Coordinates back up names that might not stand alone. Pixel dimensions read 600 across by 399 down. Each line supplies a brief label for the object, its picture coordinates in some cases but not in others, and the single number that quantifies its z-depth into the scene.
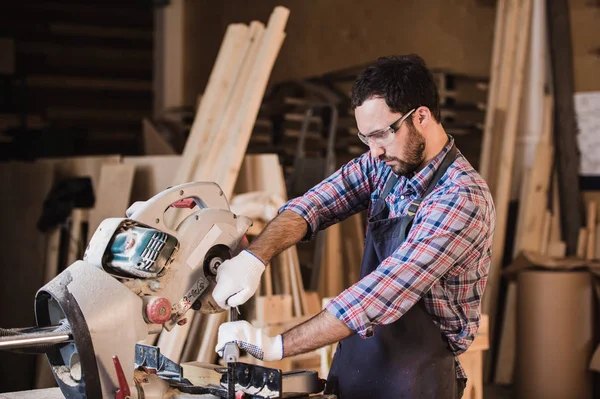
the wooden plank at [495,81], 5.34
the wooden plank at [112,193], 5.01
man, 2.09
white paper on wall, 5.23
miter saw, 1.92
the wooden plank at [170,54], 8.29
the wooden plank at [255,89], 4.39
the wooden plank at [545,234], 5.25
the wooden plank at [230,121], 4.47
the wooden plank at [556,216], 5.34
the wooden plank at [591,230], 5.15
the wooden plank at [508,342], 5.18
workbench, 2.30
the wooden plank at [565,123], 5.25
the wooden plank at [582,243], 5.16
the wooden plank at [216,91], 4.73
